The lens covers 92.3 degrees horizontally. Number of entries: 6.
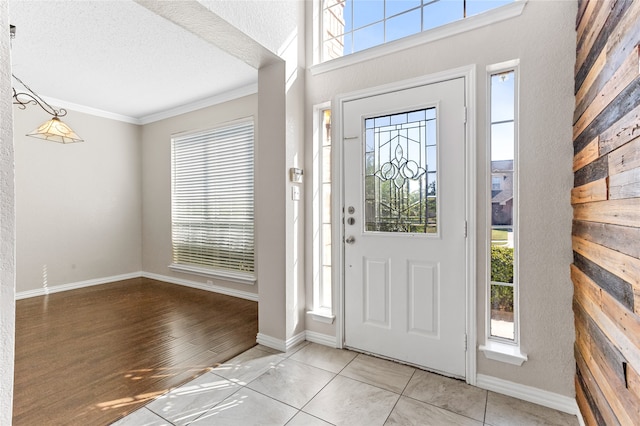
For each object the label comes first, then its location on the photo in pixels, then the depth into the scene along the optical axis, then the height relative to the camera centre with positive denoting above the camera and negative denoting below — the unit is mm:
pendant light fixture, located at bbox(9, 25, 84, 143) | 2701 +749
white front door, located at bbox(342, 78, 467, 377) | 2117 -109
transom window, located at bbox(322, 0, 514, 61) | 2168 +1485
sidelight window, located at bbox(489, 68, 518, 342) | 1993 +28
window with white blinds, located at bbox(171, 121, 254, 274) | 4277 +200
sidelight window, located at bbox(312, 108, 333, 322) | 2746 +40
